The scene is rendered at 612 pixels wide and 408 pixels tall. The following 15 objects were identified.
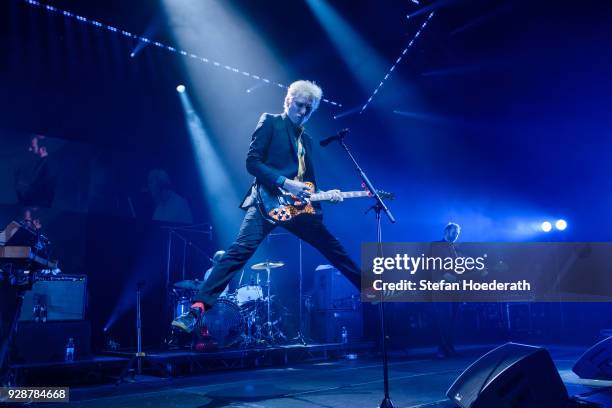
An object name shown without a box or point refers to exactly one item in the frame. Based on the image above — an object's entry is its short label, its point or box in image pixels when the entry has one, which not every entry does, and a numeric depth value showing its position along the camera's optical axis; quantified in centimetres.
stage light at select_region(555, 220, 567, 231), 1180
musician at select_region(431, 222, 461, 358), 686
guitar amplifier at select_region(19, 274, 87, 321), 609
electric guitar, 335
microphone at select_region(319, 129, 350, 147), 335
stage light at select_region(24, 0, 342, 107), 643
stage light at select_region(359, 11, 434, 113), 793
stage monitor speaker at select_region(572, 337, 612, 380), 354
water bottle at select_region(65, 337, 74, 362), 593
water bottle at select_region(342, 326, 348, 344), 852
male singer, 317
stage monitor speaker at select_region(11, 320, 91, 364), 574
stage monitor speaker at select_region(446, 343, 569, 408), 230
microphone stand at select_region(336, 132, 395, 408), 318
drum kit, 720
